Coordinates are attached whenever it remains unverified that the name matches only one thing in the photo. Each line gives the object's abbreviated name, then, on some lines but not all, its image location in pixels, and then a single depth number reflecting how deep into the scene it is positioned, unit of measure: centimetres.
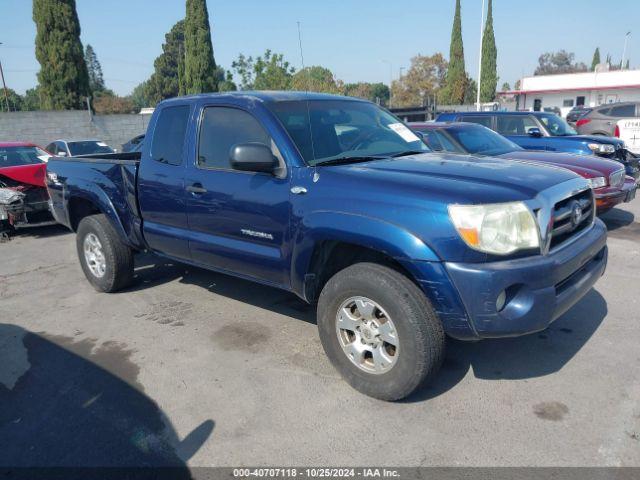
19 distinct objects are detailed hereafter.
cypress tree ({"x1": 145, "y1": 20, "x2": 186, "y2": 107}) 7975
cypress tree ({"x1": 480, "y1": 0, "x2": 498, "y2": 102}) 4869
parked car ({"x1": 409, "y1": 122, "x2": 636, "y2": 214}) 679
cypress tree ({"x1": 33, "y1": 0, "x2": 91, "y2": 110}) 2305
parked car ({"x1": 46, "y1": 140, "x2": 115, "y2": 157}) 1348
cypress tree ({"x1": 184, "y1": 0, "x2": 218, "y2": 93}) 2817
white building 4431
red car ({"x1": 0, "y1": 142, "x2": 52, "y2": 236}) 783
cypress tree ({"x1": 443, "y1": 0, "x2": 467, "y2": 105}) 4325
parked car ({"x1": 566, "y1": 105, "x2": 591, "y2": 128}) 3064
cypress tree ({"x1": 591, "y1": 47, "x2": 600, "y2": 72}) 9212
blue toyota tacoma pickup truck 283
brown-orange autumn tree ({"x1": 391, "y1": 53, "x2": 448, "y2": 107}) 4871
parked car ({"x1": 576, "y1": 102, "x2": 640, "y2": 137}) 1418
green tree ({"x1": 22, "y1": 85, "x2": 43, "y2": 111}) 8671
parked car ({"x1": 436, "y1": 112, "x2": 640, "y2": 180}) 920
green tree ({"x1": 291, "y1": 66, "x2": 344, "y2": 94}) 3446
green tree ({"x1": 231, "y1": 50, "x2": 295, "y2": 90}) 3291
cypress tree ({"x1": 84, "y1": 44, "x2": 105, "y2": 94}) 11603
